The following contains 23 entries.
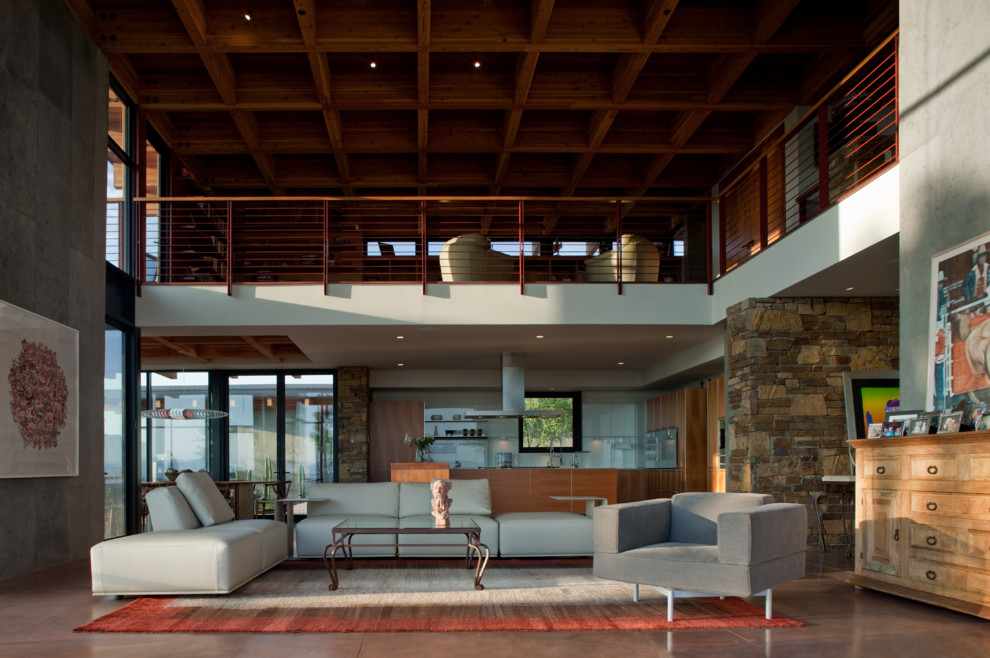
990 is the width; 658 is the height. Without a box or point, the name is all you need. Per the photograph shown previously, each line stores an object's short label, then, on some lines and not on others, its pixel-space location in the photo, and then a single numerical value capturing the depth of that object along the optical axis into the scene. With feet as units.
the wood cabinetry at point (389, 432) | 47.29
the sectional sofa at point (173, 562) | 17.88
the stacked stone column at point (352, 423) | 45.34
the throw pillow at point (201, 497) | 21.26
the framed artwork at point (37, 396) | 20.90
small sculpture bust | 21.29
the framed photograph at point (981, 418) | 15.52
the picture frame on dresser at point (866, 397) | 27.81
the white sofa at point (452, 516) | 24.16
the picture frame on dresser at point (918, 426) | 17.03
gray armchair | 15.64
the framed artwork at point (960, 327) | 16.37
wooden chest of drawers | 15.37
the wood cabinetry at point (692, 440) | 40.69
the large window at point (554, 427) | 51.75
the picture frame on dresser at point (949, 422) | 16.13
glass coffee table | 19.37
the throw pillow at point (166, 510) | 20.06
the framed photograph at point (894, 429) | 18.02
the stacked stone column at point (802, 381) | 28.17
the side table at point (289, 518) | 24.48
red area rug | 15.42
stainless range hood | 40.70
